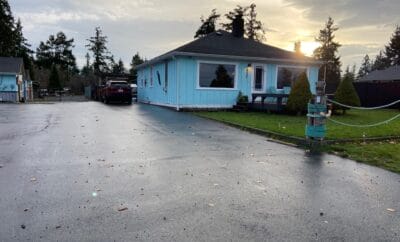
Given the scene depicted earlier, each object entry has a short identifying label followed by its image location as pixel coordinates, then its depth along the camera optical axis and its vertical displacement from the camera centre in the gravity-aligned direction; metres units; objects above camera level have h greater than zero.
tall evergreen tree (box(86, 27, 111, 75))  60.72 +6.96
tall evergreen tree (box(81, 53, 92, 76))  62.14 +3.75
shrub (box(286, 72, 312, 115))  13.88 -0.22
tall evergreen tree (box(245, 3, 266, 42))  48.62 +9.37
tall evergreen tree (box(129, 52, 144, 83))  68.57 +5.89
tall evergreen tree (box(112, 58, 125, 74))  62.05 +3.92
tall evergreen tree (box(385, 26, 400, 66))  60.51 +7.83
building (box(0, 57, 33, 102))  30.94 +0.53
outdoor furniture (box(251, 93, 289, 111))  14.47 -0.37
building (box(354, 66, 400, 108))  22.14 -0.15
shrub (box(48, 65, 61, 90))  49.28 +0.78
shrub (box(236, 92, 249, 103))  16.72 -0.51
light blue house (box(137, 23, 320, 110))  16.41 +0.94
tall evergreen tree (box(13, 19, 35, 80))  52.73 +6.36
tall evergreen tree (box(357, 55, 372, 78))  94.28 +7.20
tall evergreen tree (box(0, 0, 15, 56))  48.50 +8.20
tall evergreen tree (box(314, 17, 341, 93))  58.67 +8.03
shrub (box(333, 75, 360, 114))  15.26 -0.22
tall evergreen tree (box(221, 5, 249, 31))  46.76 +10.21
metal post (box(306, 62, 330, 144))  7.50 -0.60
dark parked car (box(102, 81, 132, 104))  21.41 -0.31
